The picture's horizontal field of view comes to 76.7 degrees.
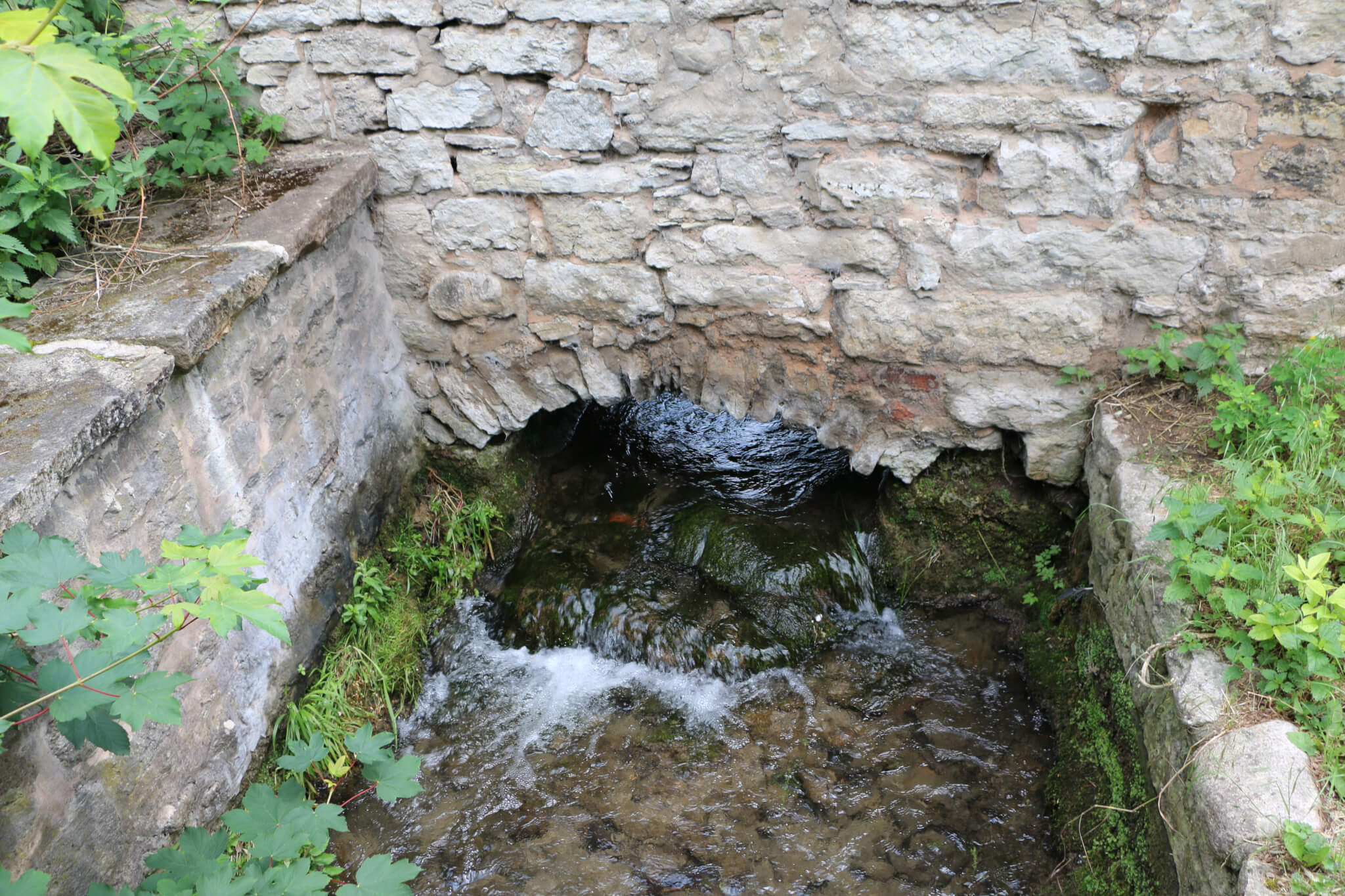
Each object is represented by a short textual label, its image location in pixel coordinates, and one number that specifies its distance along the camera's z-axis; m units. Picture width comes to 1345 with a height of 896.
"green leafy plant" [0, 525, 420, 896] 1.51
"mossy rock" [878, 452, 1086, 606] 3.38
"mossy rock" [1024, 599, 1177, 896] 2.22
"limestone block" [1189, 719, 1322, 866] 1.74
